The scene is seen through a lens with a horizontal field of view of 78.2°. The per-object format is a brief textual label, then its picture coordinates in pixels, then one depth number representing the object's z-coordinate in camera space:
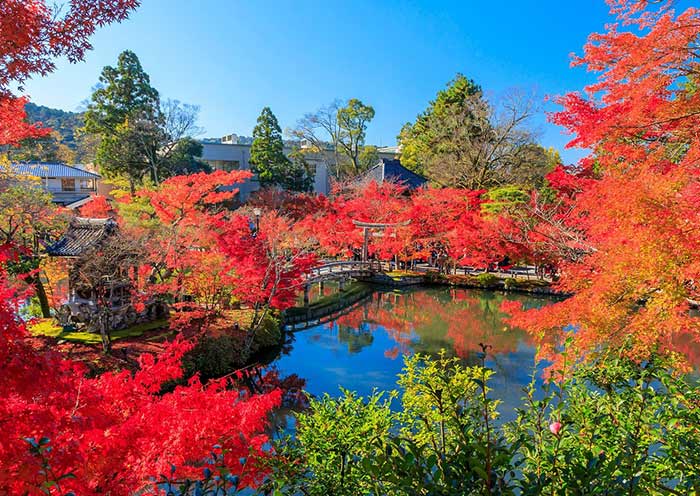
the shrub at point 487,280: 20.62
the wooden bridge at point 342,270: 18.98
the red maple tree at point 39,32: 3.66
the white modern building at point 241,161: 35.33
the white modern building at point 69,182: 30.73
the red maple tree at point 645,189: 5.00
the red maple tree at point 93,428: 2.89
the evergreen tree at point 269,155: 31.50
